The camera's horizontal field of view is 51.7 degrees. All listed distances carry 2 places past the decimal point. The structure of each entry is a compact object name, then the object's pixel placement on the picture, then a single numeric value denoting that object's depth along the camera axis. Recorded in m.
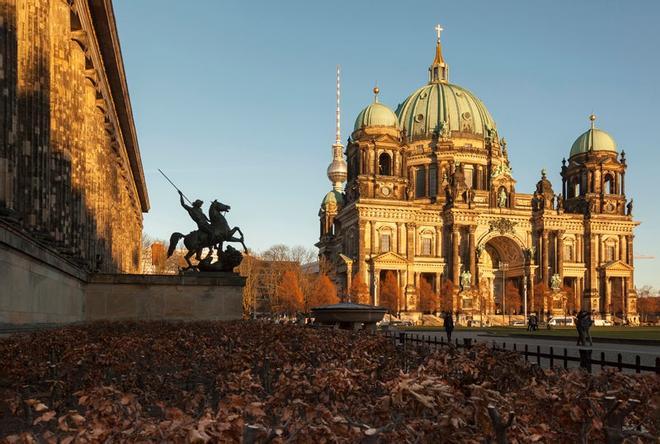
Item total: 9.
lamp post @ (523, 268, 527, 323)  96.11
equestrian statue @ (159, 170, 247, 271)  30.48
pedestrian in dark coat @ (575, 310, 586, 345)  33.50
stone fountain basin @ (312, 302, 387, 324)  30.08
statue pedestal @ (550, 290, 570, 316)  96.12
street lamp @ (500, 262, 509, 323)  105.09
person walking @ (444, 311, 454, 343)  37.74
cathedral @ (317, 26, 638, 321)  92.81
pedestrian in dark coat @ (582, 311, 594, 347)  33.56
